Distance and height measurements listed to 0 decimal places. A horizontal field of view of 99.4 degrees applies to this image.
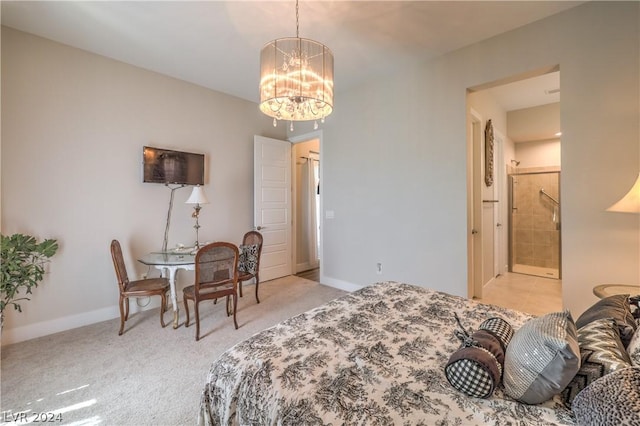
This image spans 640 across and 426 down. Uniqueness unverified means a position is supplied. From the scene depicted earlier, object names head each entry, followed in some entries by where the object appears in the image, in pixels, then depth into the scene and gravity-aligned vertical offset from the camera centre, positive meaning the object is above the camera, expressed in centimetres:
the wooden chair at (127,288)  265 -77
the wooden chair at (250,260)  337 -63
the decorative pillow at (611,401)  68 -53
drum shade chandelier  183 +94
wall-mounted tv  326 +56
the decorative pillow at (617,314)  109 -50
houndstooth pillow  93 -58
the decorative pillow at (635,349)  90 -51
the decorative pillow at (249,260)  338 -63
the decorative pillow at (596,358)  88 -51
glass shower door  491 -35
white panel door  427 +10
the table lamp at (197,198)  329 +15
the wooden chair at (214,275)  261 -65
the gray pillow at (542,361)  86 -52
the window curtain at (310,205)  540 +7
